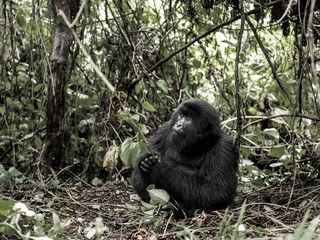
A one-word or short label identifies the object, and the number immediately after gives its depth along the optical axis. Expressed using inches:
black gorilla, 132.7
